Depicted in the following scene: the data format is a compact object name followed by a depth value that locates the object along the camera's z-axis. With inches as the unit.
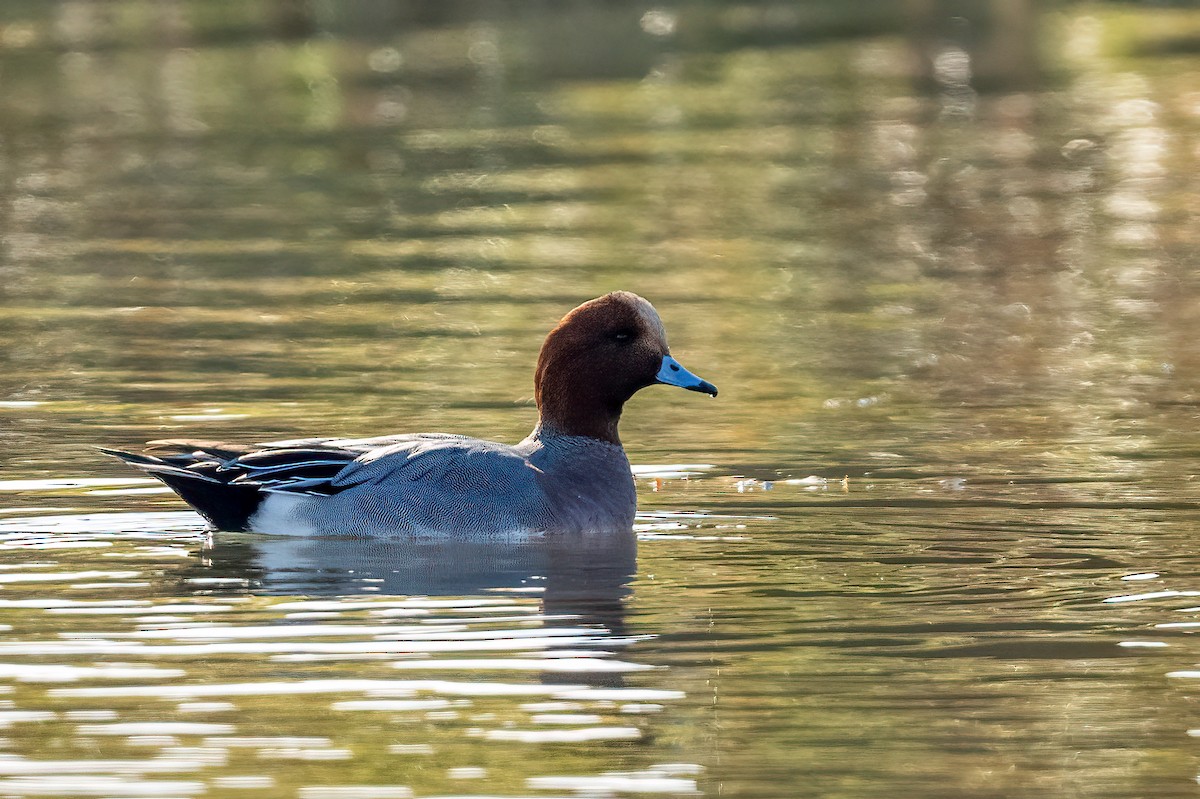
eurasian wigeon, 775.7
